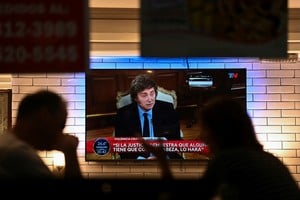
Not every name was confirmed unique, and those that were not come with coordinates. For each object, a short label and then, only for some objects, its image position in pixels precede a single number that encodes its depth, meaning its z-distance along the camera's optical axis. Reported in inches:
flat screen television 427.6
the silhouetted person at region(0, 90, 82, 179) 173.6
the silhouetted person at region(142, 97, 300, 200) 140.9
